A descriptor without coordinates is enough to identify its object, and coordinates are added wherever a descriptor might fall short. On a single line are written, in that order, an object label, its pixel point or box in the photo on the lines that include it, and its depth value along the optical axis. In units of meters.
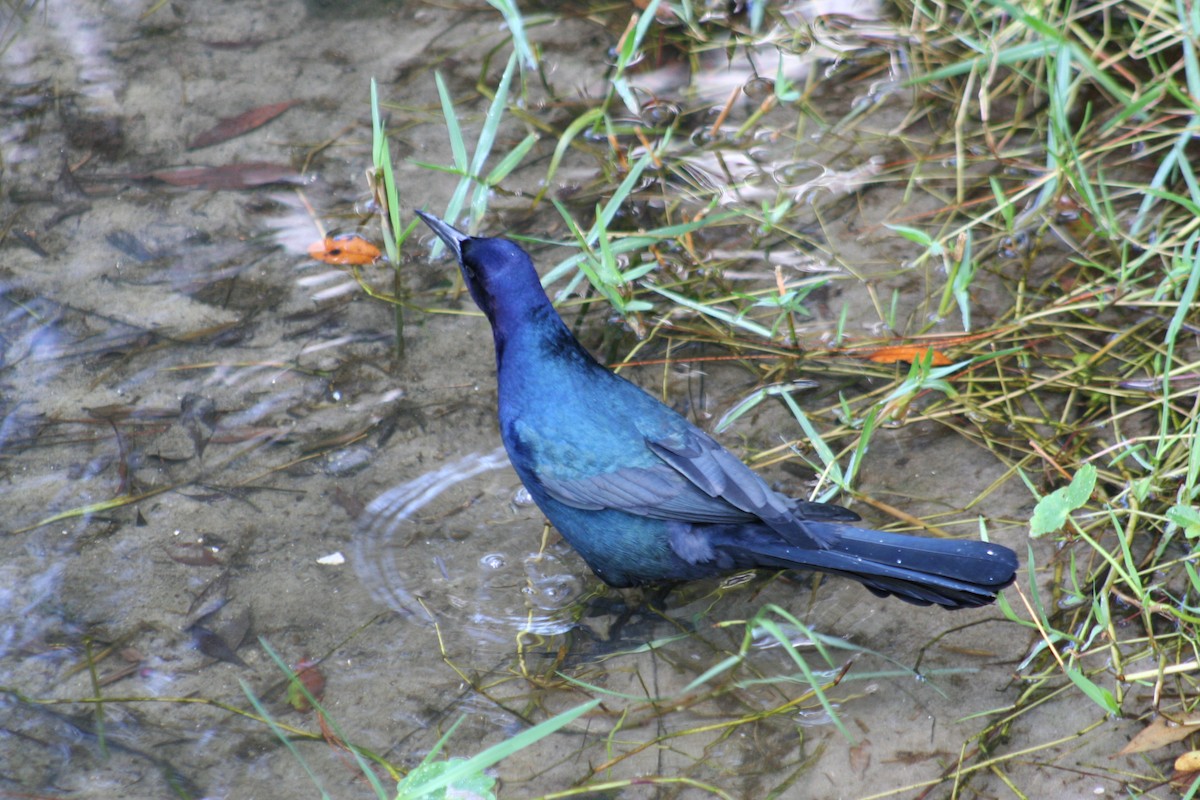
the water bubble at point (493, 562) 6.67
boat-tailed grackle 5.69
